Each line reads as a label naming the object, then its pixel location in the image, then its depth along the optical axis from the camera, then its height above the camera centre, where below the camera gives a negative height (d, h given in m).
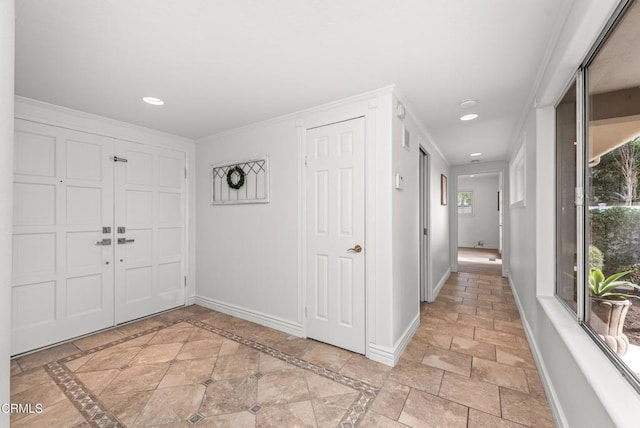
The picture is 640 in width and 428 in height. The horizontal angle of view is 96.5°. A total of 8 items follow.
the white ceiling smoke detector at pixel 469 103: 2.61 +1.02
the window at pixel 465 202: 9.73 +0.37
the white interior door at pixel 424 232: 3.96 -0.27
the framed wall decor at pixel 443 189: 5.02 +0.43
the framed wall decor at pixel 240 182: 3.26 +0.37
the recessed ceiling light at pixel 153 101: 2.58 +1.04
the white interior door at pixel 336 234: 2.58 -0.21
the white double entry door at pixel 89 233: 2.66 -0.22
